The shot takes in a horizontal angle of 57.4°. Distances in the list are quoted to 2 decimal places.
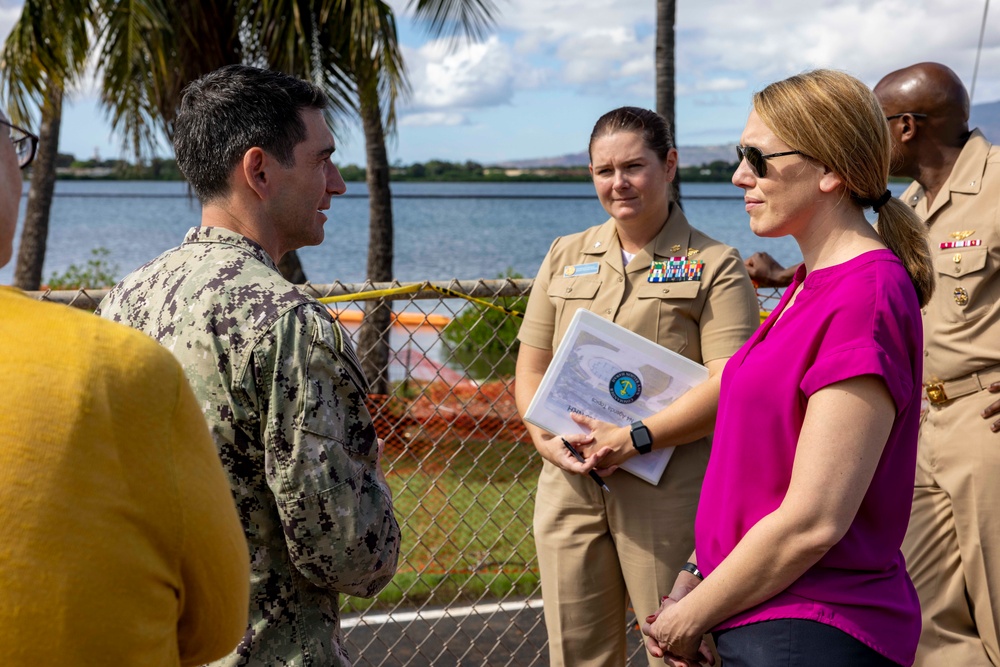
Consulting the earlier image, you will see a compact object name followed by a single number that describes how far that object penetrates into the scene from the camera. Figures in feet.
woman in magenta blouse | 6.00
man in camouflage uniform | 5.68
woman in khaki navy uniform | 9.78
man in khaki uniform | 10.87
